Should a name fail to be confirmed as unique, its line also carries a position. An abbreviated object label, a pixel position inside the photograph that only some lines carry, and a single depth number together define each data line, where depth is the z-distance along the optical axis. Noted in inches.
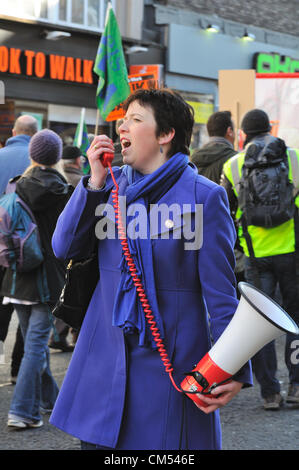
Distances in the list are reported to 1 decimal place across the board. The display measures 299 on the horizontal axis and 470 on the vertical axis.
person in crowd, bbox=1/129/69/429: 201.2
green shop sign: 786.2
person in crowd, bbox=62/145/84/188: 303.0
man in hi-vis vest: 222.8
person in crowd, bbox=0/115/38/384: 244.1
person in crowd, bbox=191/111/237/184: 257.8
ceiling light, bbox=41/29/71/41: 609.3
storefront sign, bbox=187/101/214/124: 745.6
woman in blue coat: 103.1
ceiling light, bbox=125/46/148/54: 671.8
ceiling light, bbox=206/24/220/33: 738.8
